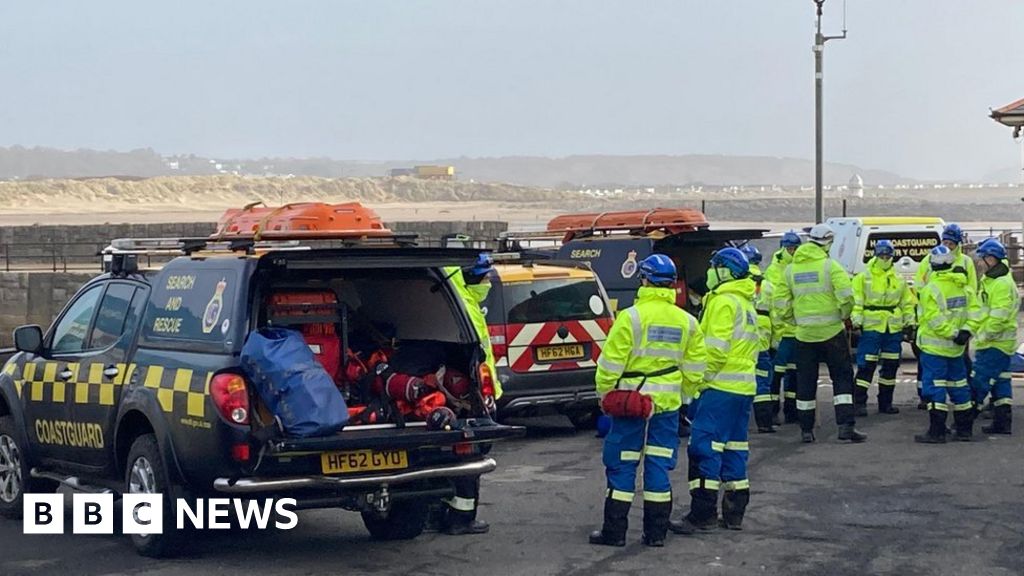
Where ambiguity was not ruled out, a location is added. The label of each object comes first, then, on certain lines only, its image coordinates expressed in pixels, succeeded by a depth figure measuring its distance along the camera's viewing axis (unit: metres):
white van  20.50
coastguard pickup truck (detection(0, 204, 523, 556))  8.27
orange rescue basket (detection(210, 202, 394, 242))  14.12
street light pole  30.19
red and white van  14.00
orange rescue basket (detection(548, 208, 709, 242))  18.55
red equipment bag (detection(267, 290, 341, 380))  8.88
